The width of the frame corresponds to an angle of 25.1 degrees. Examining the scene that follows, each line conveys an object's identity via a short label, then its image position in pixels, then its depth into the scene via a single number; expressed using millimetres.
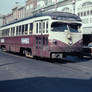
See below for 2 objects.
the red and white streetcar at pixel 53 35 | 13656
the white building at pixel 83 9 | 31578
